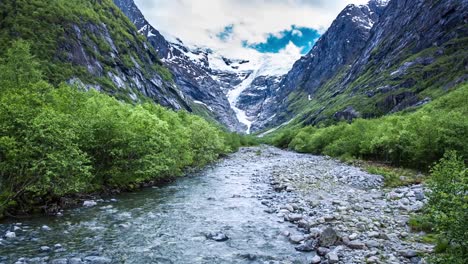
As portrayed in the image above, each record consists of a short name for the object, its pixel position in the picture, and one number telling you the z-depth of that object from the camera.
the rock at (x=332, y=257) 14.77
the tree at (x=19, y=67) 44.67
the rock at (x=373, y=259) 14.40
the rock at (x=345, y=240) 16.76
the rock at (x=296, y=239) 18.50
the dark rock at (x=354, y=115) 191.00
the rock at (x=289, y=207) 25.40
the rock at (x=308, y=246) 17.16
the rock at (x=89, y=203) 26.84
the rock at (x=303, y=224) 20.91
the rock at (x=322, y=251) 16.09
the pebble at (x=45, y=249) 16.88
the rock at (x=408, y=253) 14.59
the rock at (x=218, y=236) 19.55
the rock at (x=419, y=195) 25.23
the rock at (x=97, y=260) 15.62
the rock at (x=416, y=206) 22.36
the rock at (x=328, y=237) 16.97
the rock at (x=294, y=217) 22.79
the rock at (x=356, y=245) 16.14
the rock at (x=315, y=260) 15.23
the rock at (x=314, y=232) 18.54
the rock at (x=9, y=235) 18.44
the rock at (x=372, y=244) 16.19
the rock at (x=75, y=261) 15.26
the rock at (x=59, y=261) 15.32
